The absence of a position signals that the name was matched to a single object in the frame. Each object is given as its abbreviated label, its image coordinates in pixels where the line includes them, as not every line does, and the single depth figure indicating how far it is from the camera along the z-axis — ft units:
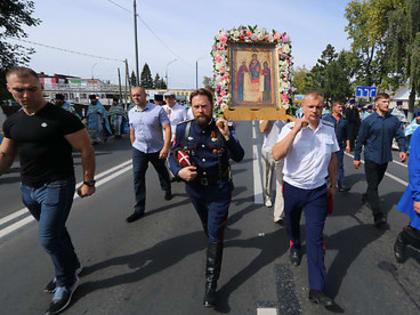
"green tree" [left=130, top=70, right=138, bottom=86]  493.73
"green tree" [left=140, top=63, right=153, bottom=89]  446.19
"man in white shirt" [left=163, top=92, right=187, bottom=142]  22.03
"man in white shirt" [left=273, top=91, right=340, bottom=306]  8.54
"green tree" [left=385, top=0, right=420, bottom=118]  72.69
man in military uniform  8.51
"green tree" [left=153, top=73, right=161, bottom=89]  455.63
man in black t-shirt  7.63
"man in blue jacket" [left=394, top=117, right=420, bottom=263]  8.66
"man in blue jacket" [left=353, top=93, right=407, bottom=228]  13.82
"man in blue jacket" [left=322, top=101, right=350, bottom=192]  19.44
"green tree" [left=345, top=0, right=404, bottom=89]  85.76
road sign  61.62
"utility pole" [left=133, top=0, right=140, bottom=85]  73.17
